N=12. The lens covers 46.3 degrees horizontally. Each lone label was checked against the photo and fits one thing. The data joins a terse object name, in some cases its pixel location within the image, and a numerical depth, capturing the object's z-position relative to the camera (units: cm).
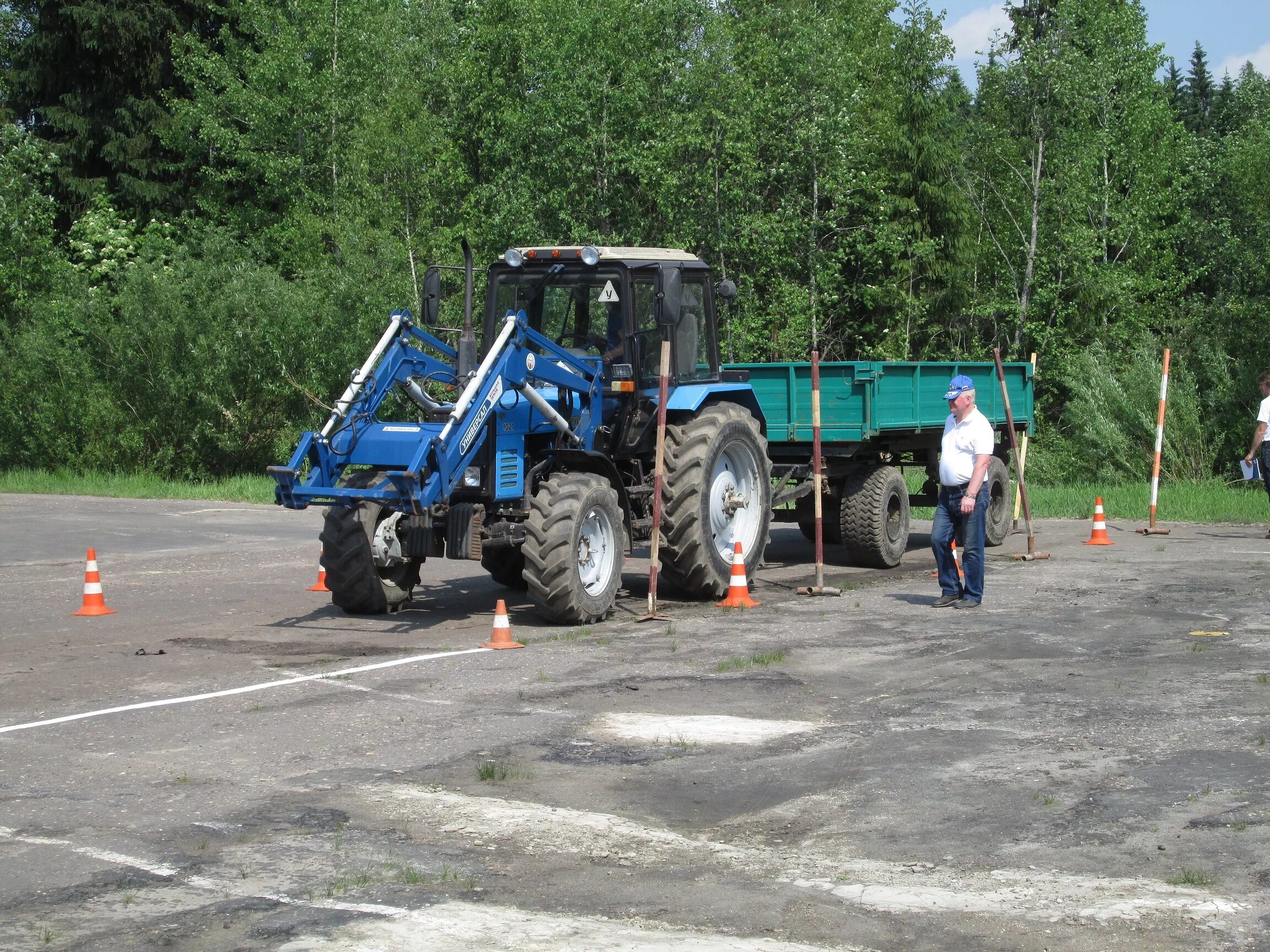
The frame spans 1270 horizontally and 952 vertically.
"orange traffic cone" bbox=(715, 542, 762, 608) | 1266
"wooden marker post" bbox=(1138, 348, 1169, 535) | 1862
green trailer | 1525
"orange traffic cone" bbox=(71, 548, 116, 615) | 1262
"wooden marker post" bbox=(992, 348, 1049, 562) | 1592
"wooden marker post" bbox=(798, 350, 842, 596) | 1341
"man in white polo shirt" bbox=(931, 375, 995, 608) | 1241
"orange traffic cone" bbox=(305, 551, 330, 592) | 1397
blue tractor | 1122
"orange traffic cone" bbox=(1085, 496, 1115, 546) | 1752
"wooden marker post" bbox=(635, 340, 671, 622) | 1199
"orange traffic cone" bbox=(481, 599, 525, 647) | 1053
